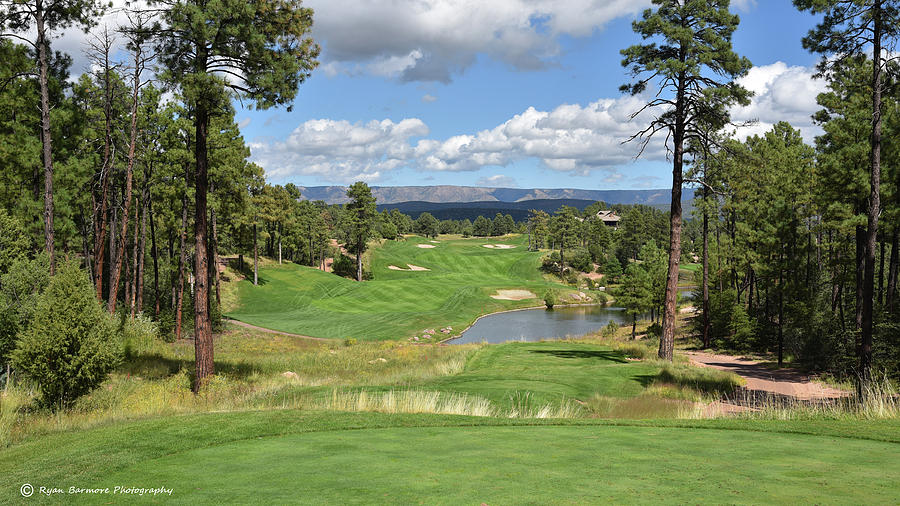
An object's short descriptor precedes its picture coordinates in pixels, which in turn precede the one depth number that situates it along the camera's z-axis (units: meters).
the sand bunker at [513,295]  79.06
